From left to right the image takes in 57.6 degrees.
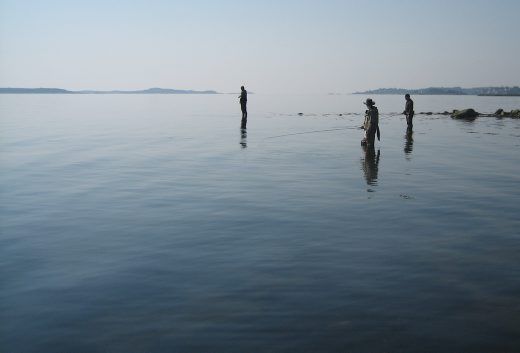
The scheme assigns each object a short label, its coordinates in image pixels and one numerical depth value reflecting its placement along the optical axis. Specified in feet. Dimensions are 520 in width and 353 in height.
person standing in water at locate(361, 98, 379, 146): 73.61
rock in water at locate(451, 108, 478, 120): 163.06
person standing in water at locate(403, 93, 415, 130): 107.14
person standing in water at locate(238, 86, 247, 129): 133.54
